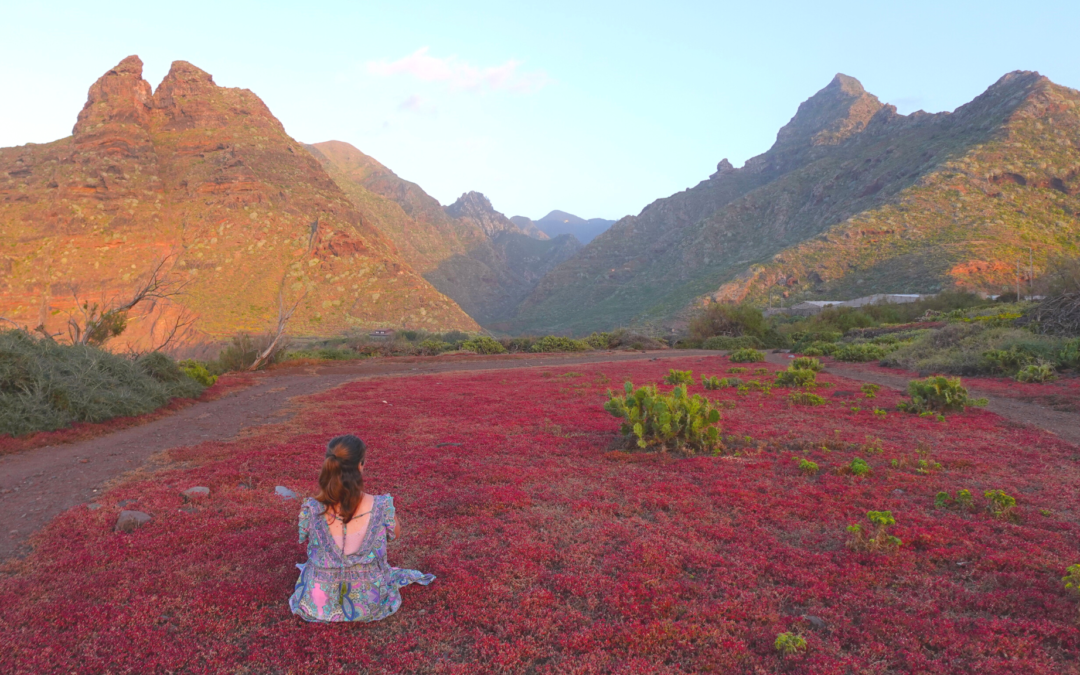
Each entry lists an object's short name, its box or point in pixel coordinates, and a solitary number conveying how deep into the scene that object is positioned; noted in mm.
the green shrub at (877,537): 4980
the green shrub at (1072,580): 3928
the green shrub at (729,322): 44306
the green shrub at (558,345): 40781
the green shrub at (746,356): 25859
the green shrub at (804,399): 12945
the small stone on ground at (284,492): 6863
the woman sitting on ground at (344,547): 4008
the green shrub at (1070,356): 15453
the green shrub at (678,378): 15120
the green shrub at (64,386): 10953
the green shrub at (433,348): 37738
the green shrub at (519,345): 41781
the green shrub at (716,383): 16062
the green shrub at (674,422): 8750
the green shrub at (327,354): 33306
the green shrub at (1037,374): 14898
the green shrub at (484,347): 38038
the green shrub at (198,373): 18070
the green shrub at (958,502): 5941
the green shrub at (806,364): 17031
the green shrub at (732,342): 41281
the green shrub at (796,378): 15406
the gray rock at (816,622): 3890
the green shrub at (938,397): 11305
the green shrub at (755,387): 15266
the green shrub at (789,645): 3525
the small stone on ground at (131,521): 5852
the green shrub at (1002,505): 5645
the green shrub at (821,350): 28688
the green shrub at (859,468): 7234
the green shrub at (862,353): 24844
